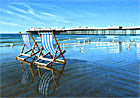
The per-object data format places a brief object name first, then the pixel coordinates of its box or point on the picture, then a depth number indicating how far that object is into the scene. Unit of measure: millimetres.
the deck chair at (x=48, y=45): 4574
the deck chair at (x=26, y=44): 5354
